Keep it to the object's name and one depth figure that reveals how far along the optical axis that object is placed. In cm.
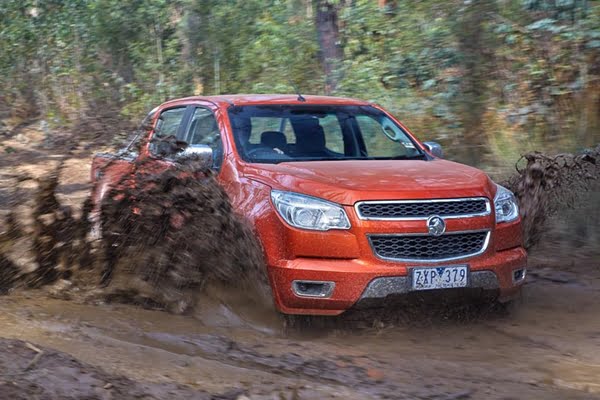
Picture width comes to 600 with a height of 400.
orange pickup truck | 540
